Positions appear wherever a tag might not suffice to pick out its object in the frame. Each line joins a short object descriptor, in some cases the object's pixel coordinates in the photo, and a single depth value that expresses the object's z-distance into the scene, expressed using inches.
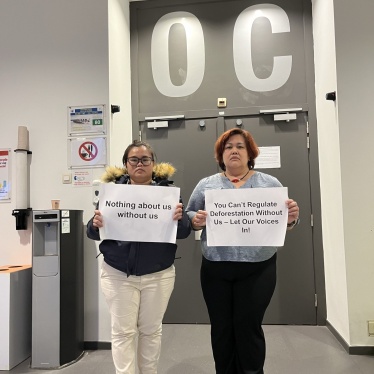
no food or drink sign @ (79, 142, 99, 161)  110.8
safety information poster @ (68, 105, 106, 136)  111.3
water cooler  95.4
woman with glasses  65.2
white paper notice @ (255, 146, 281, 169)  129.5
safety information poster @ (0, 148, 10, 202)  115.3
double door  125.8
